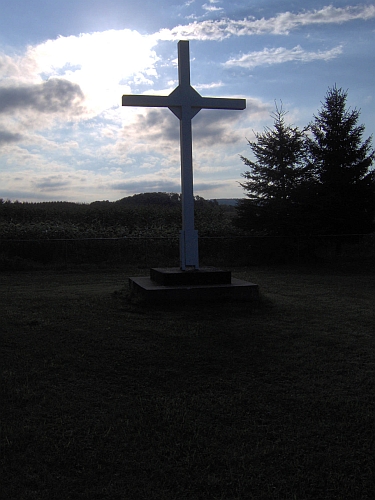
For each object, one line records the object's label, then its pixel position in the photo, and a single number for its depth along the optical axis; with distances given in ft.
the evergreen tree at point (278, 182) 62.49
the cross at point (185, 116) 28.48
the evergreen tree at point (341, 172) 63.82
